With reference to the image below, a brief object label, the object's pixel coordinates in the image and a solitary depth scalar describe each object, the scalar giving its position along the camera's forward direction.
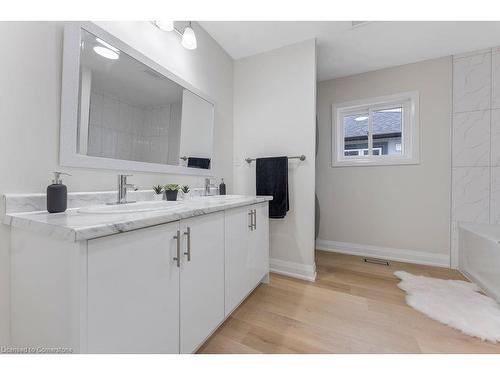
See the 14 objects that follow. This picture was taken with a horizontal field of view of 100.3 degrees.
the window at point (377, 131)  2.42
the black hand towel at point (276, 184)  2.01
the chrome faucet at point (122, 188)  1.14
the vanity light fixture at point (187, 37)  1.47
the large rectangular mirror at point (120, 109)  0.98
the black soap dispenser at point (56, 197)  0.84
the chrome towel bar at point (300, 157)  1.98
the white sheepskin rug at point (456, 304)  1.27
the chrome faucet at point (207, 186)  1.88
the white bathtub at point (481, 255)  1.63
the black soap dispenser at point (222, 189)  2.02
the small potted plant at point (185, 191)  1.56
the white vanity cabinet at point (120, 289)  0.60
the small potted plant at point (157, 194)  1.39
